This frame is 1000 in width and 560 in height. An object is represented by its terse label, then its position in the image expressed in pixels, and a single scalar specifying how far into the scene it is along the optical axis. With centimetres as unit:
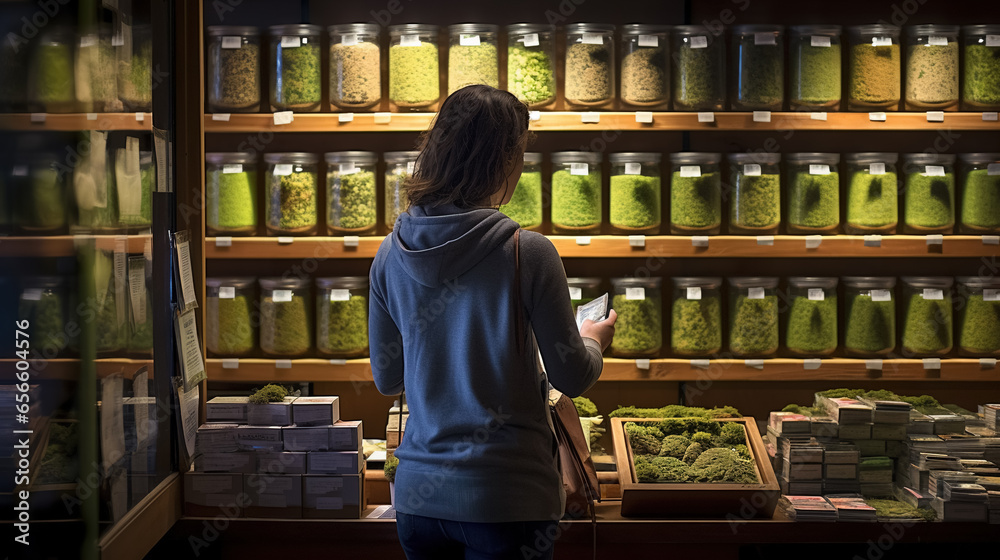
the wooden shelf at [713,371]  298
